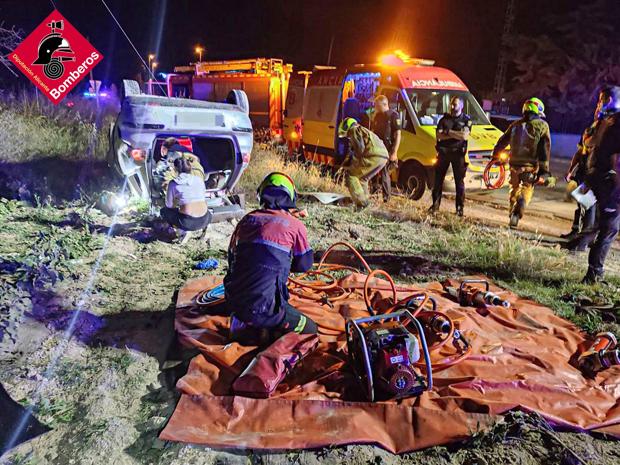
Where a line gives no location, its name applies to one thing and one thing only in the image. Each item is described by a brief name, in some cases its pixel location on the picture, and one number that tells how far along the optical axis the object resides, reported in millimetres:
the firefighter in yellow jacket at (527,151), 6762
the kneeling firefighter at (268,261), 3322
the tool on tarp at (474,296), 4422
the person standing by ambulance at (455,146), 7391
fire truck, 15048
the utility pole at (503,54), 20016
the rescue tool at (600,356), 3373
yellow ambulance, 8508
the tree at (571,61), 17297
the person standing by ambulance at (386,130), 8117
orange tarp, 2766
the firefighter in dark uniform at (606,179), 5043
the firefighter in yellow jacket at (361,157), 7590
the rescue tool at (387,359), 2918
